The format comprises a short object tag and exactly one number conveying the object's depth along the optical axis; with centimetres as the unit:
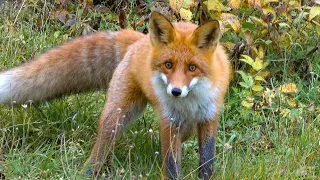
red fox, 816
